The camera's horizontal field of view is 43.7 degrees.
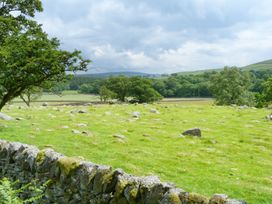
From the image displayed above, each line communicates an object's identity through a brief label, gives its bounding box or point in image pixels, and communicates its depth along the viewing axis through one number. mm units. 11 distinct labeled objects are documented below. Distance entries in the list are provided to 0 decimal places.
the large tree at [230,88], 81188
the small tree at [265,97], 63719
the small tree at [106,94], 102875
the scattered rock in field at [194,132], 21156
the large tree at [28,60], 20734
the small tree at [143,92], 98688
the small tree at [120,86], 105688
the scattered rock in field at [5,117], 25631
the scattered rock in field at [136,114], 30859
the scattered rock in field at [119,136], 19942
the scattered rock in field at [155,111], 34144
